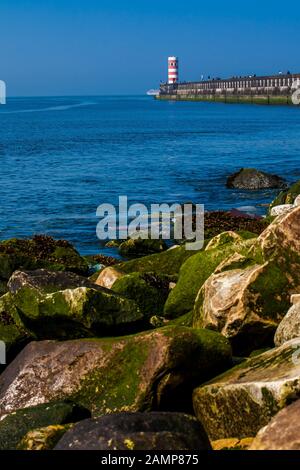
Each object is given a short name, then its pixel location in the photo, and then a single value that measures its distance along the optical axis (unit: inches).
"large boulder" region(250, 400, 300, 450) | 231.3
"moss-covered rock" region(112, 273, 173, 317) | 437.4
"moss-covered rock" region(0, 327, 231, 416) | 311.6
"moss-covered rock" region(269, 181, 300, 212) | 953.6
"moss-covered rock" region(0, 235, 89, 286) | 601.4
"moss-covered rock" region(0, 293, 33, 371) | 391.5
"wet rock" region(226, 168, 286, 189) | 1357.0
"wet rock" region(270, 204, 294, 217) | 837.2
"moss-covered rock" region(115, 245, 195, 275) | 557.3
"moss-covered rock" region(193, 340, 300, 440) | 270.7
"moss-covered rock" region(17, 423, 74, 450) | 264.8
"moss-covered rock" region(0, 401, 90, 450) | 291.7
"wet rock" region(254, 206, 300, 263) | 382.3
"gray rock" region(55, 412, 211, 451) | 243.4
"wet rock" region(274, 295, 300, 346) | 330.0
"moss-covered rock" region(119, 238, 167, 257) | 782.5
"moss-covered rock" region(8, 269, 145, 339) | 368.5
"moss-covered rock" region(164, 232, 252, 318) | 434.6
